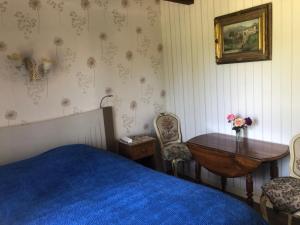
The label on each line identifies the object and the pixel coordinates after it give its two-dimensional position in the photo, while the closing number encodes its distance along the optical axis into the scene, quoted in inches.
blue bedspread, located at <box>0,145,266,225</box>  63.5
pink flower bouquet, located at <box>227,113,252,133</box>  110.0
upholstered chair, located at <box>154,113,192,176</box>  127.3
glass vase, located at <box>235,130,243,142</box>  113.5
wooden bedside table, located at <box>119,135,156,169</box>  129.0
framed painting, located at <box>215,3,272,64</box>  102.1
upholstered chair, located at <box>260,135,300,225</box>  77.1
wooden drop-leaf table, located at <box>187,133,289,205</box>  95.7
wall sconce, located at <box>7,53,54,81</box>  107.9
